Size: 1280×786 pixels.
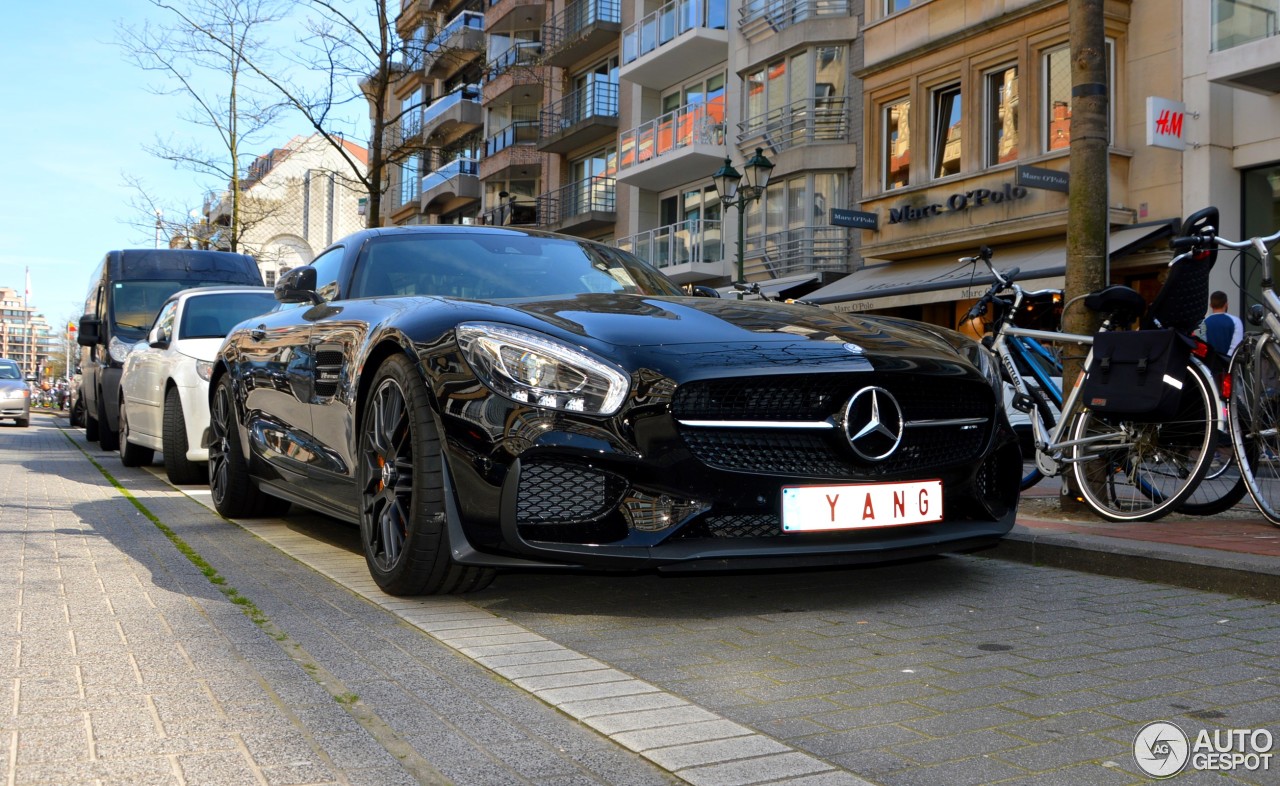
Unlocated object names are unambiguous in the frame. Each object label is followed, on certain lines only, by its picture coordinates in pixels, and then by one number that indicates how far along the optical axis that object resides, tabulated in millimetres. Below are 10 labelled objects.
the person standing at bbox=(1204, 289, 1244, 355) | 10741
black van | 14859
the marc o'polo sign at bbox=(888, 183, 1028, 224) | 18828
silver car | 24578
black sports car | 3490
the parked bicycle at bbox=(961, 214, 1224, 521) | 5160
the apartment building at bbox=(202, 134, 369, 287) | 71688
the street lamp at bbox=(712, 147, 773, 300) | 16422
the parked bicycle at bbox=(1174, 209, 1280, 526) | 5047
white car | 8659
